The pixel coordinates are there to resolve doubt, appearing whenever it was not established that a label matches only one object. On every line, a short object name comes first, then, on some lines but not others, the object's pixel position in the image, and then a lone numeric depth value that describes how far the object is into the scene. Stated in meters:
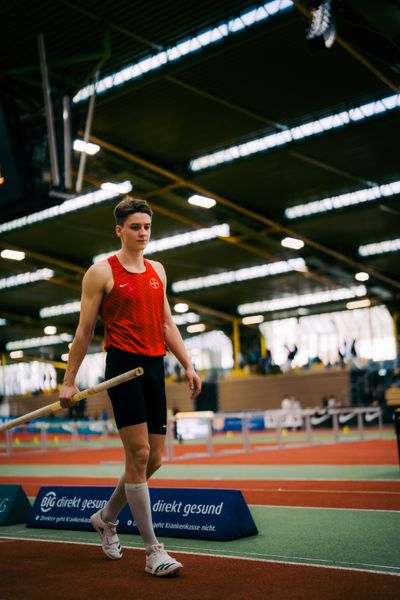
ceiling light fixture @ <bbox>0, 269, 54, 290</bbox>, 37.78
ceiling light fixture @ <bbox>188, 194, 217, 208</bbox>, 26.70
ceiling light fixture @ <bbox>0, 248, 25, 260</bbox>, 32.97
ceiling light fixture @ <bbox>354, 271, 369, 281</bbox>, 36.59
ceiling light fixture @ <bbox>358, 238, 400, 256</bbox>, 33.84
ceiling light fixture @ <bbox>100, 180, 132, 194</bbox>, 25.12
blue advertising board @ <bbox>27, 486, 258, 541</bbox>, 5.71
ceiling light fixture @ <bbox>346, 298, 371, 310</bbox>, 43.12
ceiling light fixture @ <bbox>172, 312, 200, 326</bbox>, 49.22
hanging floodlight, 11.48
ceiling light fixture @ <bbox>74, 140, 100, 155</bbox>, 21.14
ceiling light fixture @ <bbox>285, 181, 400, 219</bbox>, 26.48
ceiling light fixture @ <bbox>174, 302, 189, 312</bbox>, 43.91
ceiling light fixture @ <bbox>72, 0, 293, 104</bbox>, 15.78
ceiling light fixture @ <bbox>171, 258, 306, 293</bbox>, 36.31
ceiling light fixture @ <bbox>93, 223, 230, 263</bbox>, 30.73
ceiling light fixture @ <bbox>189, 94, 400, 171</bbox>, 20.36
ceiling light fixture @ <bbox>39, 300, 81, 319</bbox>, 46.50
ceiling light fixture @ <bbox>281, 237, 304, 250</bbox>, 31.17
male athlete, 4.55
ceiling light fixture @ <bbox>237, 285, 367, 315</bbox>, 43.19
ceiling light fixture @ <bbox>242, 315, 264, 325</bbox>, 48.47
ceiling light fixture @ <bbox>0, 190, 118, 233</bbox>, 27.25
